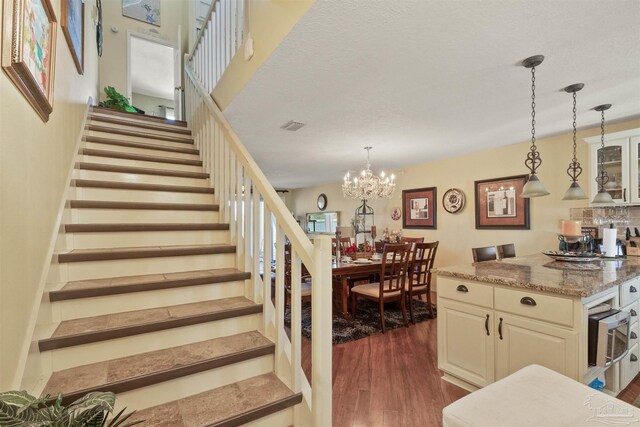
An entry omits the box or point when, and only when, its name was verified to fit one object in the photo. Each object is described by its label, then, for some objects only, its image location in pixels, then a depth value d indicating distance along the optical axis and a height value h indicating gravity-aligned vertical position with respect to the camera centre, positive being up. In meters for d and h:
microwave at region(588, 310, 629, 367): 1.65 -0.70
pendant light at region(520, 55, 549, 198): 2.21 +0.20
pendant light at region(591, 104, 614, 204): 2.70 +0.36
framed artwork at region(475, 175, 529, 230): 3.83 +0.11
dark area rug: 3.12 -1.26
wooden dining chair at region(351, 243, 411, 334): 3.23 -0.85
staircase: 1.34 -0.54
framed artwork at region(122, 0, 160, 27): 4.89 +3.39
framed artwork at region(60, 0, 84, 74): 1.88 +1.32
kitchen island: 1.67 -0.65
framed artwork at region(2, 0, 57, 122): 0.88 +0.57
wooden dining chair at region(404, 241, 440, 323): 3.46 -0.74
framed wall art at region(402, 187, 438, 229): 4.95 +0.09
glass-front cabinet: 2.80 +0.47
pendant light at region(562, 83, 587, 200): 2.32 +0.17
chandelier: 4.13 +0.37
